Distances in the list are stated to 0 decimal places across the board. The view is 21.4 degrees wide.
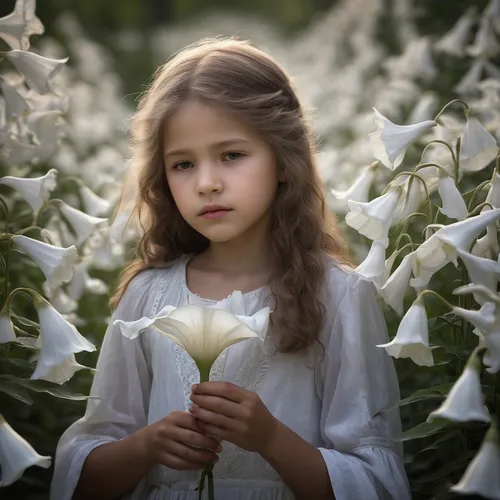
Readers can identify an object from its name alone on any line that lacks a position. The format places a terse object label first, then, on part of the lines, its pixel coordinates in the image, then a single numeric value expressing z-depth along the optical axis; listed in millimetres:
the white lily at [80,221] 1542
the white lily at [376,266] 1286
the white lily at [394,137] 1325
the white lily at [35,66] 1435
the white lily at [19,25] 1436
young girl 1279
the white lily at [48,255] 1305
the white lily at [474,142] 1328
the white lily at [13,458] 1147
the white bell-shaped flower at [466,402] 1090
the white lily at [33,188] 1429
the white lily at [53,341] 1233
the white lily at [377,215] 1278
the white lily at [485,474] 1055
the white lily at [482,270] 1176
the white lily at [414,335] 1188
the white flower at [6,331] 1248
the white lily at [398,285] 1256
